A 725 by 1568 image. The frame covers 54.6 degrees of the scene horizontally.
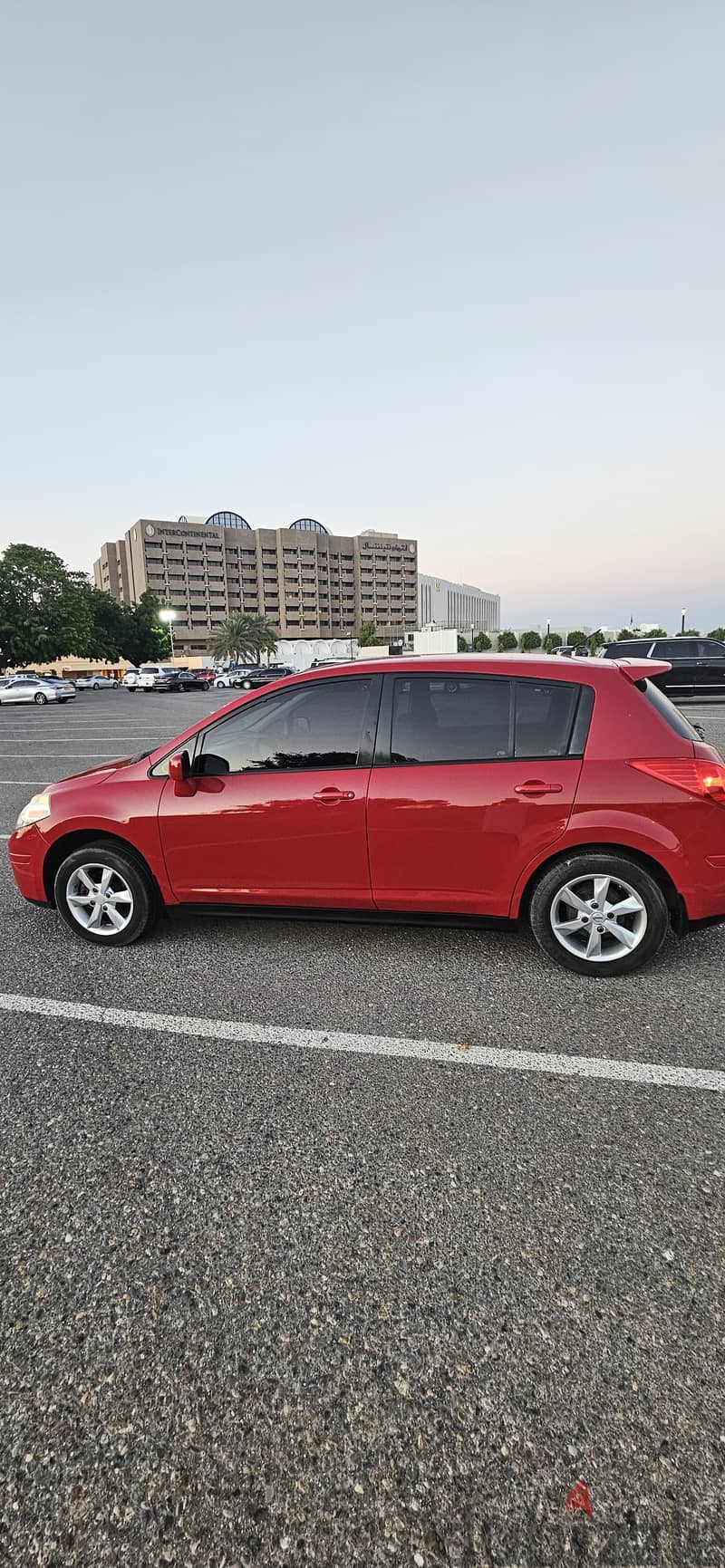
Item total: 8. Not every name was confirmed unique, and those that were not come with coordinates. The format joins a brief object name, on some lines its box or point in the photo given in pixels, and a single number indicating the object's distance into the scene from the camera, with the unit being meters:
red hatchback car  3.33
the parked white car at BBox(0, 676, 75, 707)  33.22
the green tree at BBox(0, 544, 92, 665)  51.12
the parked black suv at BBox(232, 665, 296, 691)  44.00
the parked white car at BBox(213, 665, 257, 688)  47.62
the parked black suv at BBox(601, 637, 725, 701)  17.52
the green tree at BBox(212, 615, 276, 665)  100.38
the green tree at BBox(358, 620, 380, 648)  133.88
